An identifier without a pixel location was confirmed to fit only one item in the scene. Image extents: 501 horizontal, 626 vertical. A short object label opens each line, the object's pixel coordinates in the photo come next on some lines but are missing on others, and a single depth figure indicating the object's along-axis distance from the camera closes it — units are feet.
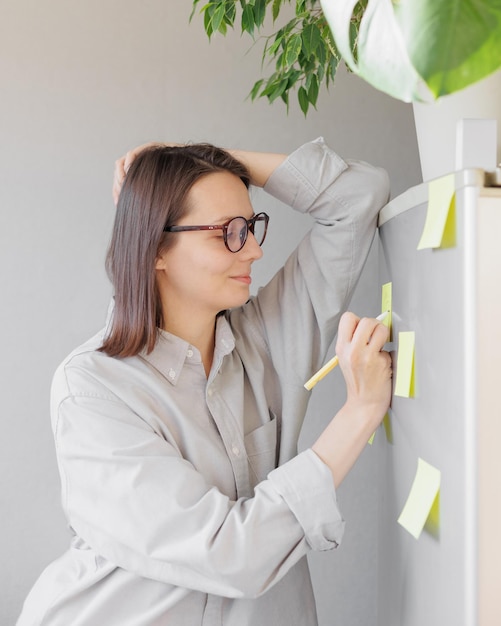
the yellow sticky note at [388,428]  4.04
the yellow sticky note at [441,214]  2.66
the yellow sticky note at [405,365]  3.36
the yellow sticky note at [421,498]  2.94
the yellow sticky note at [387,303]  3.93
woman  3.70
